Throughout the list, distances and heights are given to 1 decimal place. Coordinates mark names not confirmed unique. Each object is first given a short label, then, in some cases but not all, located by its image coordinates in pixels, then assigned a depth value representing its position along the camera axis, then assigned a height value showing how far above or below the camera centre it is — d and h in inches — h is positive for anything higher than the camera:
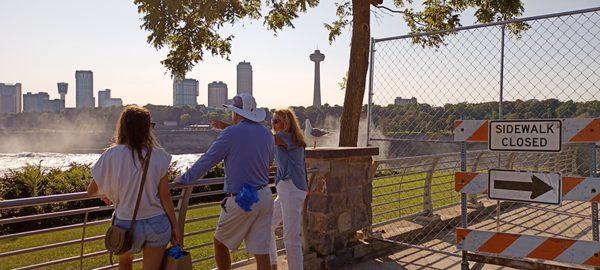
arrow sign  188.1 -19.8
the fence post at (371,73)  294.7 +28.3
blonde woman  206.2 -18.9
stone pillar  253.0 -36.4
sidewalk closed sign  189.2 -2.4
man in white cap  173.0 -16.4
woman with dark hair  144.7 -14.6
